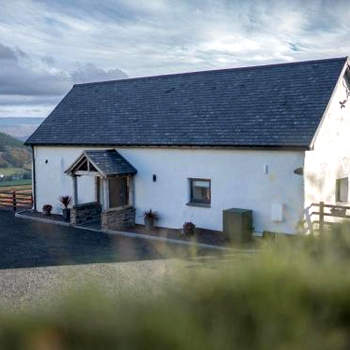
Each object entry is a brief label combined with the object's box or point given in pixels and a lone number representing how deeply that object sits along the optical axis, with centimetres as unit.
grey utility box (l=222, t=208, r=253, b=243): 1421
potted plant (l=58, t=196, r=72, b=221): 1870
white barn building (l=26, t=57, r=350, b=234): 1423
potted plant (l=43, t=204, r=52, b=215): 1992
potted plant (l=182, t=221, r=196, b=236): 1536
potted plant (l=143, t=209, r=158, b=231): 1662
